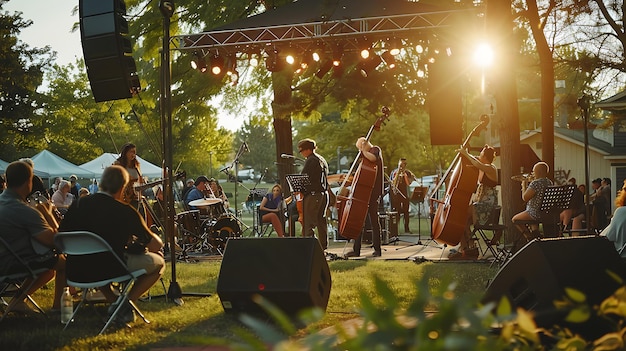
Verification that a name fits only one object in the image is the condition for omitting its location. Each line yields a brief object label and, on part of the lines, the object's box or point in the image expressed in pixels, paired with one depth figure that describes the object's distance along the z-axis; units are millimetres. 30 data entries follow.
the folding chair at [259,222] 17750
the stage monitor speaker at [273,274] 7098
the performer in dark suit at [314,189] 13016
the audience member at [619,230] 7676
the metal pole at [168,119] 8398
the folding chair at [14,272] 7250
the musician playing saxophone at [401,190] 19375
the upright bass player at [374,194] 12984
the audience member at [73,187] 22500
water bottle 7582
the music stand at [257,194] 18894
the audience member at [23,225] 7484
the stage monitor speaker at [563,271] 5172
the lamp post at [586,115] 12262
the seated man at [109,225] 7031
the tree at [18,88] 38312
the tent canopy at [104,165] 32219
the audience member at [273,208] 17469
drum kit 15539
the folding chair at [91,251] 6719
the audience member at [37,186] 9703
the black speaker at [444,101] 16375
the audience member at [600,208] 19897
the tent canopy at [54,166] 30953
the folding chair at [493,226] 11914
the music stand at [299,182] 13094
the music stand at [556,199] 10922
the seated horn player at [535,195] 11266
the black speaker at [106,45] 10219
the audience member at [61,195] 14695
